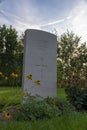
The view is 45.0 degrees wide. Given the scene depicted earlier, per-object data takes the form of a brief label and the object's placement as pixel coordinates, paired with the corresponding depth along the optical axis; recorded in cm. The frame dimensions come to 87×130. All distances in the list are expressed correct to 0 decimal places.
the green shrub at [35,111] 193
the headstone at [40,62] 266
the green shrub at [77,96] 272
